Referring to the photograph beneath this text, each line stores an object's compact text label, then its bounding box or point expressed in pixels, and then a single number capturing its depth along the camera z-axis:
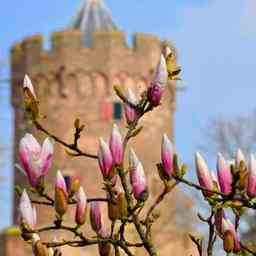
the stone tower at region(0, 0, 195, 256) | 56.37
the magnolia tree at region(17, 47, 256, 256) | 6.01
